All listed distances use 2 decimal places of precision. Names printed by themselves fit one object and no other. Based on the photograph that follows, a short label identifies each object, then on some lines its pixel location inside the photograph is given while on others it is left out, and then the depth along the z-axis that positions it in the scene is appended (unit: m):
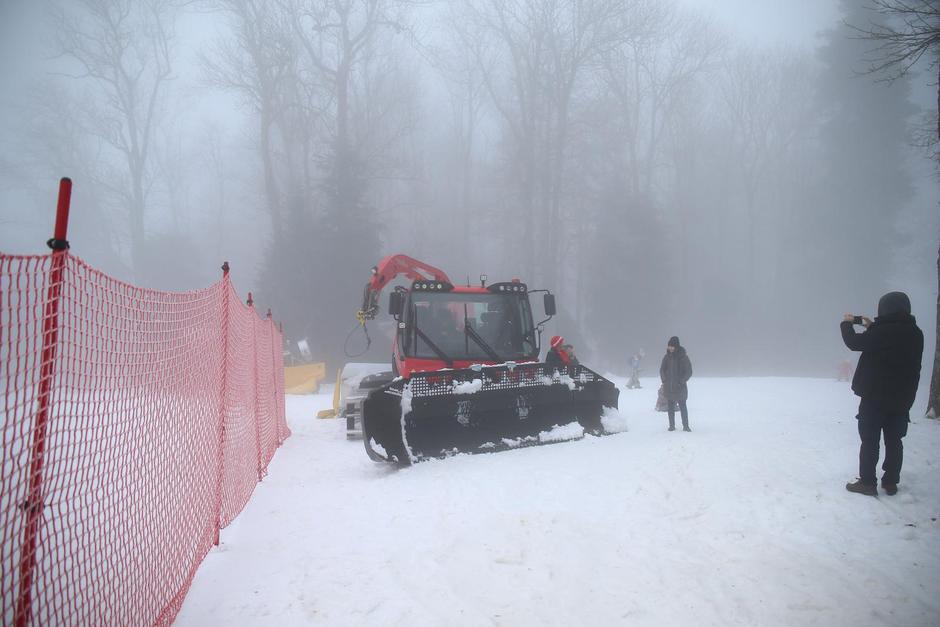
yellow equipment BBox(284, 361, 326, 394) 16.60
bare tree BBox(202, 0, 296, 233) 26.33
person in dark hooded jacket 4.15
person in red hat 8.26
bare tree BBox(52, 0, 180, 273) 29.48
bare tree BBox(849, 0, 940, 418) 6.60
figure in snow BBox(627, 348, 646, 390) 17.25
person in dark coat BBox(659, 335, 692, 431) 8.10
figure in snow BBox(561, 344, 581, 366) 9.95
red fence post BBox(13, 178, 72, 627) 1.79
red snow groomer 5.94
